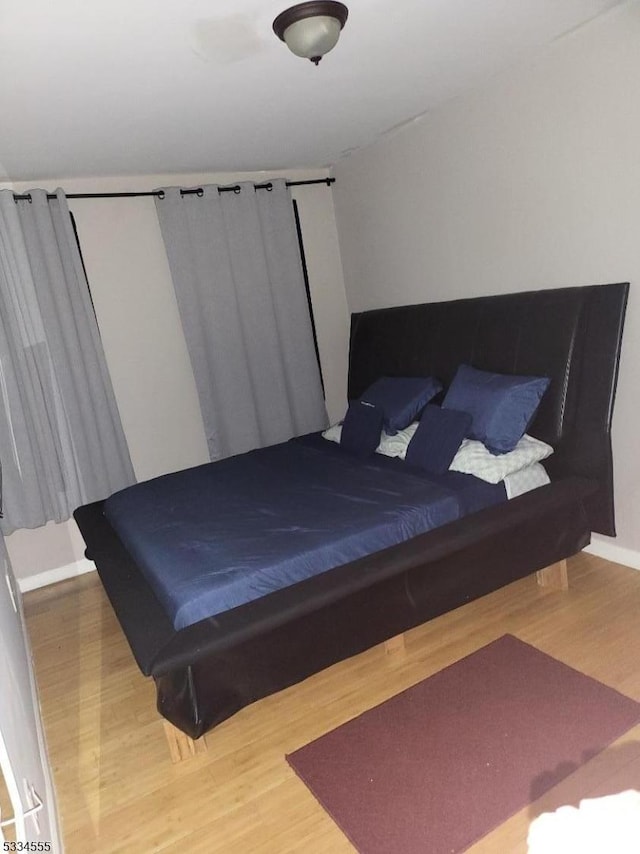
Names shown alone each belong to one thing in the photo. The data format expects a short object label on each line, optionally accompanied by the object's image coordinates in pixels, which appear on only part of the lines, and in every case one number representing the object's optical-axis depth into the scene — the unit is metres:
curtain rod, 3.73
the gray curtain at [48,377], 3.65
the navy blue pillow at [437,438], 2.99
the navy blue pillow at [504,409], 2.91
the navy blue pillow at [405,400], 3.53
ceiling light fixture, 2.01
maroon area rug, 1.80
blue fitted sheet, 2.30
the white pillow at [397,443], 3.41
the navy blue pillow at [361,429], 3.52
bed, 2.11
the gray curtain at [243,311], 4.13
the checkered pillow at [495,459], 2.84
